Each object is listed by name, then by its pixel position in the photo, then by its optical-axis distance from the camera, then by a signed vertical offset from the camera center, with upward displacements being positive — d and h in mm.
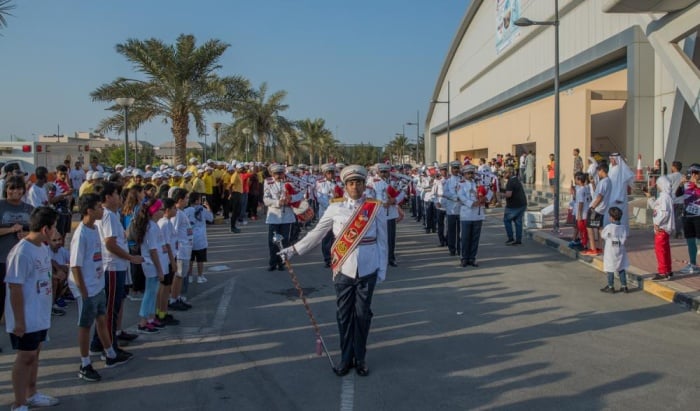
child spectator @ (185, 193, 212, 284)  9258 -715
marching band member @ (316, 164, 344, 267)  11820 -309
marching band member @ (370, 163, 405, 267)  10805 -348
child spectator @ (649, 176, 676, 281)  9273 -916
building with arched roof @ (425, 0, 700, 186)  15812 +3949
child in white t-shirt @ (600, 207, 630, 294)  9133 -1177
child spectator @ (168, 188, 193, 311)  8070 -965
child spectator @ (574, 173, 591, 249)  12214 -560
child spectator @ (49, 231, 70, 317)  7073 -1082
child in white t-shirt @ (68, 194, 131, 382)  5445 -856
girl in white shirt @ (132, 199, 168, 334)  6758 -889
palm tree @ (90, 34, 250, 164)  24844 +4124
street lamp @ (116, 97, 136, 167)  19172 +2608
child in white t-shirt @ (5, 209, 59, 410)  4613 -967
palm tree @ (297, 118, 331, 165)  60625 +4748
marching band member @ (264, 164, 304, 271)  11172 -551
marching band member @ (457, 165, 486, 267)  11531 -801
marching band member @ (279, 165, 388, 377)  5676 -767
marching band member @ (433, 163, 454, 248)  13156 -549
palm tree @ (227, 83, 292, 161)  38844 +3757
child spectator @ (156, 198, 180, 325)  7197 -1035
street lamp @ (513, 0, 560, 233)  14961 +1335
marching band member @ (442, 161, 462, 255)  12514 -635
